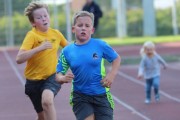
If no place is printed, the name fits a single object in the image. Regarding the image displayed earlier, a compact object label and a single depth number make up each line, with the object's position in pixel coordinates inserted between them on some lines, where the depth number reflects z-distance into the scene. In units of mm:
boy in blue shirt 13356
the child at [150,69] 25859
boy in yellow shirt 16336
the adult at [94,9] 37956
